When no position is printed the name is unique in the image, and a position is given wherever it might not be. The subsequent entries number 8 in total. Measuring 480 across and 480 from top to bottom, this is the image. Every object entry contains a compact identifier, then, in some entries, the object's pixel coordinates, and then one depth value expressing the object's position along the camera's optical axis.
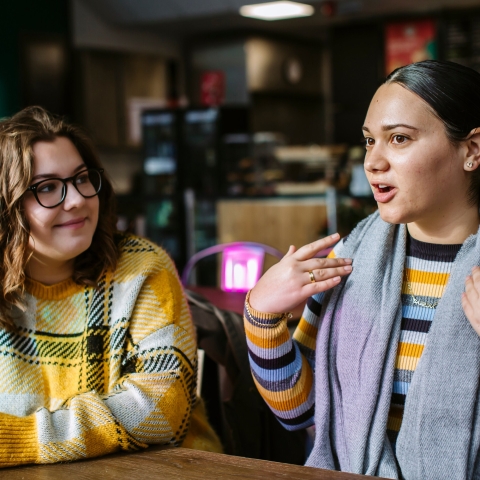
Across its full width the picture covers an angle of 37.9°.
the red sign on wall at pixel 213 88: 7.84
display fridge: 6.08
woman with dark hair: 1.15
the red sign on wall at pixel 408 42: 6.69
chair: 3.12
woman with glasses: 1.42
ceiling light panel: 6.09
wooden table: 1.12
